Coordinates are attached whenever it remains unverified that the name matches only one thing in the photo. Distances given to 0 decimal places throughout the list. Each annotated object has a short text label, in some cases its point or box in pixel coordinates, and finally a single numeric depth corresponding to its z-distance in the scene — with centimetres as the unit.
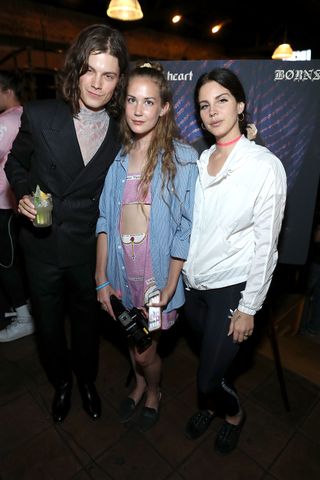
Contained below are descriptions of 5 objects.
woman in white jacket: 151
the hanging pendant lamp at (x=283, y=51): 681
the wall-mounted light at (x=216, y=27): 928
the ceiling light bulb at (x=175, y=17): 795
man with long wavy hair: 159
